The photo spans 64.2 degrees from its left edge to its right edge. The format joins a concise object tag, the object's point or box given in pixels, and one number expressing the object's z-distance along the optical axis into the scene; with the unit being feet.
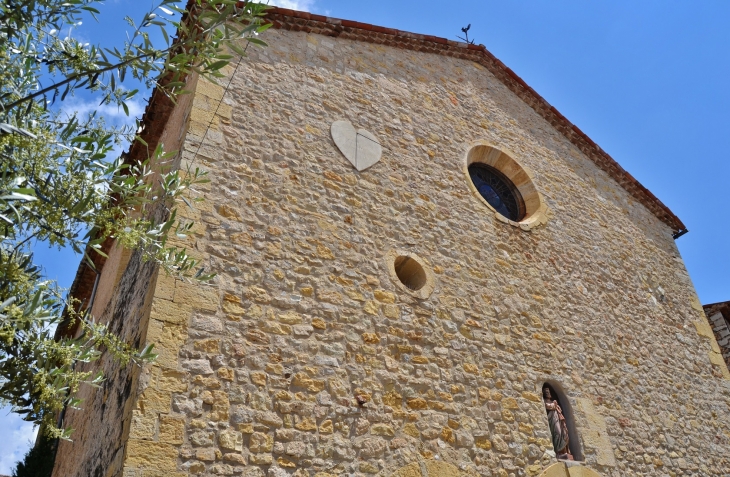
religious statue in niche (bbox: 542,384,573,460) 18.63
